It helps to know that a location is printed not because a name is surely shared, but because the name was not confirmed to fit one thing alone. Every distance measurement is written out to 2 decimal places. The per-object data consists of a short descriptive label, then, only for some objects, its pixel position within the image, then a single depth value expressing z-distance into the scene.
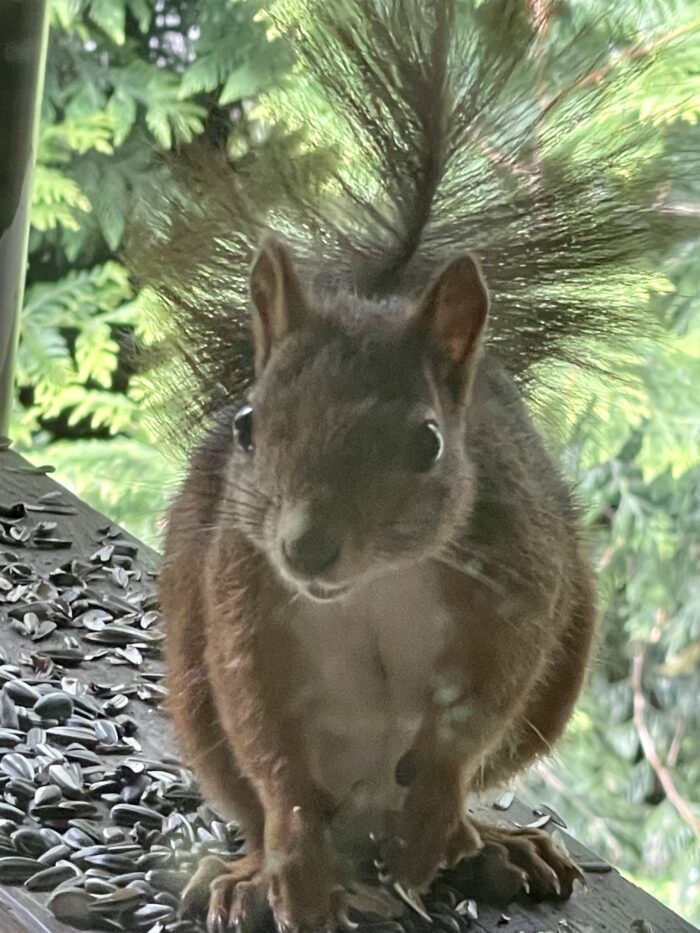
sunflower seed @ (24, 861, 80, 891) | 0.49
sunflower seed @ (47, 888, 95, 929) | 0.48
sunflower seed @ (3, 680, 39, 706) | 0.55
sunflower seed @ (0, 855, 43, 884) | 0.49
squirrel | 0.42
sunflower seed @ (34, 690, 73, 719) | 0.54
